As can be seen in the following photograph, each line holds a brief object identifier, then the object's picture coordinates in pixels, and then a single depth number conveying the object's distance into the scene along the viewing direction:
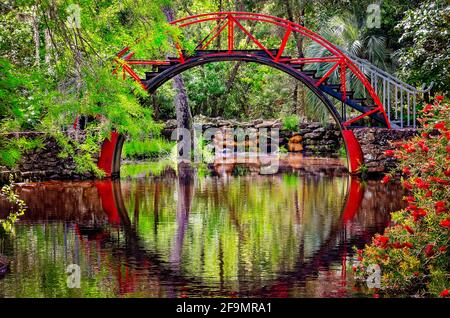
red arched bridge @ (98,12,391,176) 23.47
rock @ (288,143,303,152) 37.81
